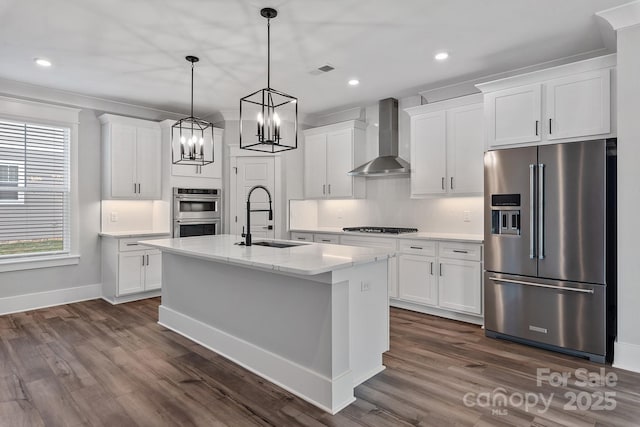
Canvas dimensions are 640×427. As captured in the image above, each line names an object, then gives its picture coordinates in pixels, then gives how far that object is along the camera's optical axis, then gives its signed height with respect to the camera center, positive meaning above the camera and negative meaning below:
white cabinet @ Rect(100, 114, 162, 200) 5.05 +0.79
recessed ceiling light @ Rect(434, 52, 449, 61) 3.63 +1.56
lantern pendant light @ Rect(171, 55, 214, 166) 5.33 +1.07
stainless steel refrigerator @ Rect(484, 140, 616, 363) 3.01 -0.28
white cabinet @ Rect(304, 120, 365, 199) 5.48 +0.83
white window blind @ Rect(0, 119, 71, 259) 4.48 +0.33
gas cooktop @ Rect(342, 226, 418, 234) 4.92 -0.21
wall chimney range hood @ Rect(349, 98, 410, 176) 5.01 +1.02
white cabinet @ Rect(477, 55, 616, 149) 3.08 +0.97
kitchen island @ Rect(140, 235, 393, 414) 2.39 -0.73
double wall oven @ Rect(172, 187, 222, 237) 5.41 +0.06
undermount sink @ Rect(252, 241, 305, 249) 3.38 -0.27
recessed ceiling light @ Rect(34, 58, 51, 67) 3.75 +1.56
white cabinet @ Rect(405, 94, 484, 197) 4.21 +0.79
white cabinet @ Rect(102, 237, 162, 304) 4.89 -0.74
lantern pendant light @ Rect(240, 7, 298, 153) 5.23 +1.46
